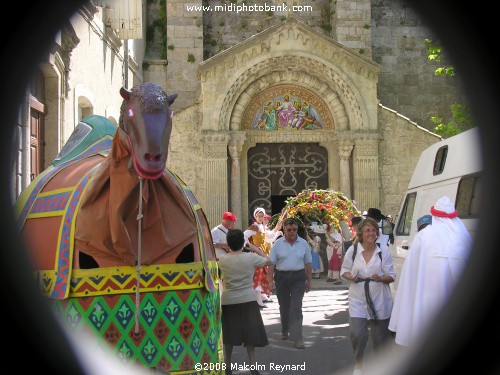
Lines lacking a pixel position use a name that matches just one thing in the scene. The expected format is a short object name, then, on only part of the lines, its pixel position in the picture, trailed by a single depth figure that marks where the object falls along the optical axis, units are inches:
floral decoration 587.1
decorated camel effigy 179.5
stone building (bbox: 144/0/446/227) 727.1
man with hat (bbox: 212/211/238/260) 406.6
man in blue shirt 372.5
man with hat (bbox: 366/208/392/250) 364.5
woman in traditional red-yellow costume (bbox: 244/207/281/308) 456.1
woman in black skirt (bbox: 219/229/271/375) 285.6
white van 318.3
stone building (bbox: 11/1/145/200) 412.5
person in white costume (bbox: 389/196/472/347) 237.5
